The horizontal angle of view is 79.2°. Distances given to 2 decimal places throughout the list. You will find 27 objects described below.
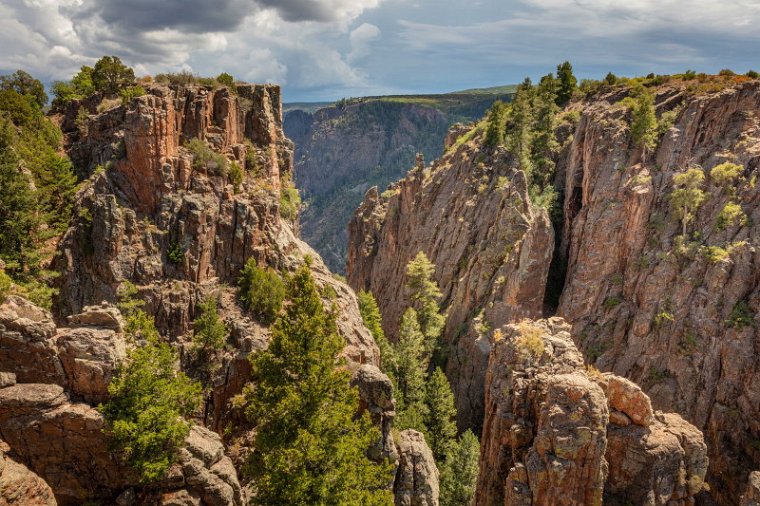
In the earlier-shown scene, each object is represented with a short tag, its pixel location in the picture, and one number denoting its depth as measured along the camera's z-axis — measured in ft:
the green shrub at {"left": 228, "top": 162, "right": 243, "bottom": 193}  132.57
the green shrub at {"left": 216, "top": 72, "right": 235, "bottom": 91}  151.02
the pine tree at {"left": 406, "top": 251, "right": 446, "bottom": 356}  202.28
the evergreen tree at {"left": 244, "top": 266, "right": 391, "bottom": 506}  65.87
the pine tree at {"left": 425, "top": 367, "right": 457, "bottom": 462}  144.46
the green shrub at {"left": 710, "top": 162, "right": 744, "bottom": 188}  150.30
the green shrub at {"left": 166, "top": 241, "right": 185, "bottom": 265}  118.42
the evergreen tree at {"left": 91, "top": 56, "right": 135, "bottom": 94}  144.97
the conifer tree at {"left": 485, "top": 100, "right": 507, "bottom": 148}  242.17
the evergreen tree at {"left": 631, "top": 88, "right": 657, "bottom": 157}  177.27
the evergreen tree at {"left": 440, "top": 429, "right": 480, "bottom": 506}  124.56
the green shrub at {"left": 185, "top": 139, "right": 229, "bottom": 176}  127.75
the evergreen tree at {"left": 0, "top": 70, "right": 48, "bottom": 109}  169.49
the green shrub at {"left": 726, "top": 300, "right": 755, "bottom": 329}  131.75
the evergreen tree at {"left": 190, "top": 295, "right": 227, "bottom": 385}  109.81
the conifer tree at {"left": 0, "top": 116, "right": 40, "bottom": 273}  105.09
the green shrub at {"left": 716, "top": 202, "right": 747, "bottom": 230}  142.73
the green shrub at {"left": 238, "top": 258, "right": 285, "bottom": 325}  118.93
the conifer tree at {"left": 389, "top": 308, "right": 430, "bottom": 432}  135.13
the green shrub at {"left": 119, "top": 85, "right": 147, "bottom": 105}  128.06
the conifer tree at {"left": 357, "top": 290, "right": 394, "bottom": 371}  163.85
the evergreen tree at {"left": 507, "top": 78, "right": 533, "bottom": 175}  223.75
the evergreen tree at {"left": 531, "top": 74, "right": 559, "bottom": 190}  226.17
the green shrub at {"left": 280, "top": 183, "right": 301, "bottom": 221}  160.86
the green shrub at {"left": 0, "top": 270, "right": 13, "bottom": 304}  64.54
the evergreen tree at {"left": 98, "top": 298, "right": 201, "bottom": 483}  63.67
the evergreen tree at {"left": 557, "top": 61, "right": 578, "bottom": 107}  257.75
